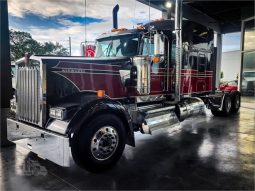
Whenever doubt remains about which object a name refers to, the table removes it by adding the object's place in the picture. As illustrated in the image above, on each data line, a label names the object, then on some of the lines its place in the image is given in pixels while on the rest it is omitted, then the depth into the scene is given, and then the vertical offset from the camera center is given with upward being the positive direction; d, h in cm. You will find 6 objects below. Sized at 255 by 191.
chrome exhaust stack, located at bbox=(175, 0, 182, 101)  471 +81
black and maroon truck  315 -33
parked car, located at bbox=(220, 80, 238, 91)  993 -45
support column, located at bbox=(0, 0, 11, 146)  439 +9
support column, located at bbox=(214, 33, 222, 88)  1605 +238
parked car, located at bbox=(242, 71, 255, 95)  1115 -22
